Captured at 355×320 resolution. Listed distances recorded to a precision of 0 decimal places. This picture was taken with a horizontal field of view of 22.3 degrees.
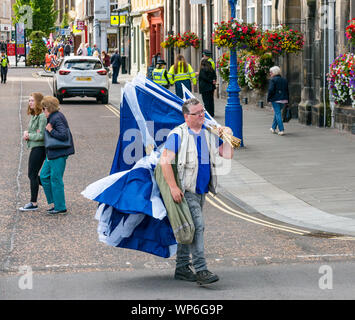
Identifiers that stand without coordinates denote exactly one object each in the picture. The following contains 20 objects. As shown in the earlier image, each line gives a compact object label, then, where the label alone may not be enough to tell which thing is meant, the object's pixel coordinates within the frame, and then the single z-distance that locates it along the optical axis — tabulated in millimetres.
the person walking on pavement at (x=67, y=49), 63812
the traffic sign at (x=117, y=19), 55656
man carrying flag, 7172
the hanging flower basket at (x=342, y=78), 18672
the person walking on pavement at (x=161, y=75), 23844
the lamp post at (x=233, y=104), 17359
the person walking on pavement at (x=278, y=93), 19594
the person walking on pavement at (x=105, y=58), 47312
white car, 30547
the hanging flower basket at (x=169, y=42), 35625
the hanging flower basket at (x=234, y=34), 17656
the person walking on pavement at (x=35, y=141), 11016
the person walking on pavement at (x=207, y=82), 22828
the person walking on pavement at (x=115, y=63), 43031
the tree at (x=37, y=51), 72000
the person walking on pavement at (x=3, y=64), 44781
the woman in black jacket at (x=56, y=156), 10789
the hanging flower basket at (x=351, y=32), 17922
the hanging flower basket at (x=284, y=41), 21656
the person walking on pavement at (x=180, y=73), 23422
